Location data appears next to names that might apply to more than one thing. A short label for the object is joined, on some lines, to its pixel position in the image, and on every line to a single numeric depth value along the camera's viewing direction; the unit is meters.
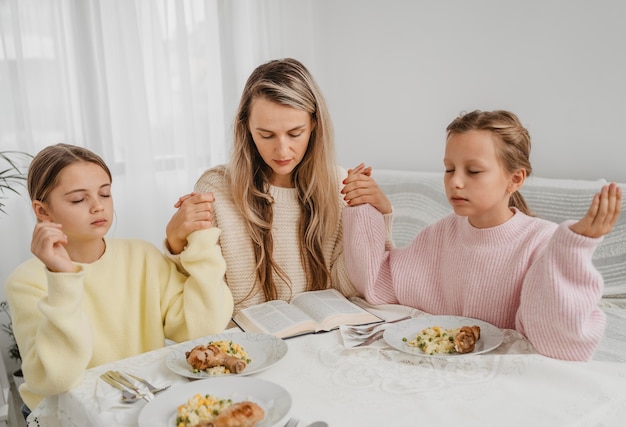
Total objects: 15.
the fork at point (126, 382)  1.01
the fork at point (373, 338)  1.22
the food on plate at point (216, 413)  0.86
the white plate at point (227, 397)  0.90
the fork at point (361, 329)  1.28
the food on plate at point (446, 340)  1.14
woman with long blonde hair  1.56
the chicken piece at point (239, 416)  0.85
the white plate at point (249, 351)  1.09
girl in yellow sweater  1.13
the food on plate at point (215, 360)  1.08
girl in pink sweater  1.11
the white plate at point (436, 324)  1.16
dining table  0.92
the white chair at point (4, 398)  2.01
